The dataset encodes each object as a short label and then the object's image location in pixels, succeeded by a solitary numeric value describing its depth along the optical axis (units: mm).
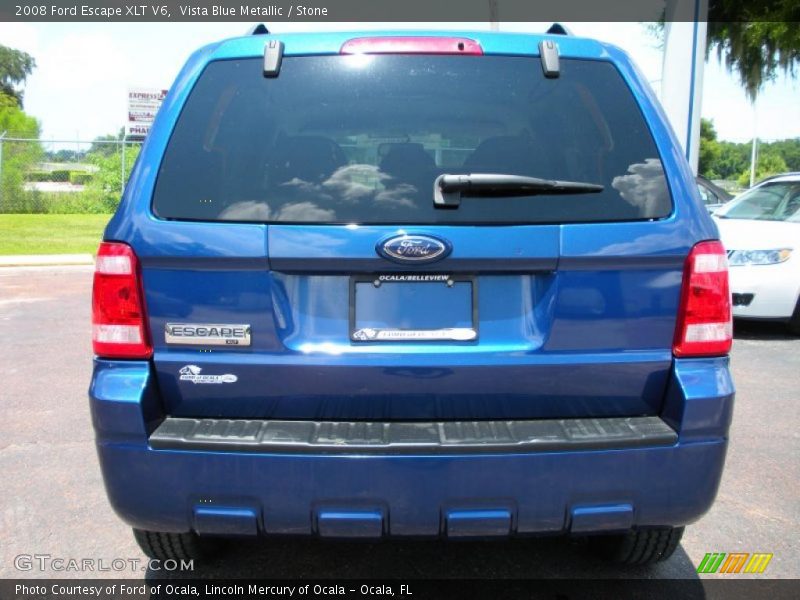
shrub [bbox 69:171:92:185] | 21048
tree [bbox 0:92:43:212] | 19406
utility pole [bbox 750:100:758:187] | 48109
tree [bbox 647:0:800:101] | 17234
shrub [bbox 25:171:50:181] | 20022
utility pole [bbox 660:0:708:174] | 10477
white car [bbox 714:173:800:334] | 7215
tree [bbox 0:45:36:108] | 66688
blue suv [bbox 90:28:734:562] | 2186
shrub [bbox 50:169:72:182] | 20628
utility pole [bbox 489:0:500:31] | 15656
